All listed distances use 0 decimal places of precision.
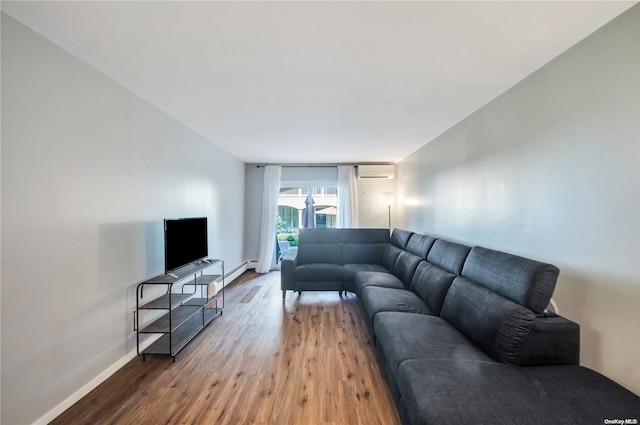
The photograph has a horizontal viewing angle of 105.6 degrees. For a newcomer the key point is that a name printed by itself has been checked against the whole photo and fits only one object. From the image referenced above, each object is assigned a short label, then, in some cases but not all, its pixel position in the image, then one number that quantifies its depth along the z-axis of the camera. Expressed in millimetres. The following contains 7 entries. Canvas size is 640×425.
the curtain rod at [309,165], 5383
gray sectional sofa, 1064
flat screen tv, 2357
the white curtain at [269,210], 5273
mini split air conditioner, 5203
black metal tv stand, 2195
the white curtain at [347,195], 5297
